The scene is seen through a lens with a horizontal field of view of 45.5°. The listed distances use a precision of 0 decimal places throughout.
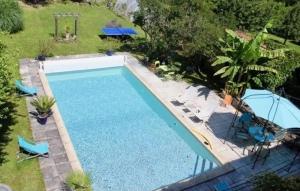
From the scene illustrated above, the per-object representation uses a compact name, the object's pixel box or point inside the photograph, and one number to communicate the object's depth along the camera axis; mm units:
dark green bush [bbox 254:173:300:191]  9859
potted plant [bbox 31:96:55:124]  17683
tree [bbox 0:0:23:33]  26919
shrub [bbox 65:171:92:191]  13266
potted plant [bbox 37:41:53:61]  24297
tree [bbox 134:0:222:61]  22703
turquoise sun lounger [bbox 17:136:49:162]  15039
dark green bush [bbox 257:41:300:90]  21266
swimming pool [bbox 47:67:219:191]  15938
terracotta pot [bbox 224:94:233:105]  21812
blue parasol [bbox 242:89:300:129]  16281
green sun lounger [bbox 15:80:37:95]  19484
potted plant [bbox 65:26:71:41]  28141
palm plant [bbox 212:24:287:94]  20594
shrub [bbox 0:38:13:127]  12930
